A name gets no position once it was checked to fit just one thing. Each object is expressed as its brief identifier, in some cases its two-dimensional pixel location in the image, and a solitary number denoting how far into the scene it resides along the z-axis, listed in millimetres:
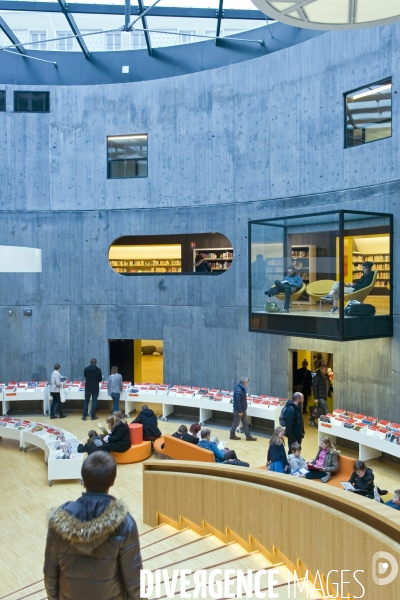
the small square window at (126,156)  15039
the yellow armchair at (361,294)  10176
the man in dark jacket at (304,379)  13906
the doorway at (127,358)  16734
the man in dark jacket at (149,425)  11289
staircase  5023
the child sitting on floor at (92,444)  9815
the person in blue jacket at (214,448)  9252
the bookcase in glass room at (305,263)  10617
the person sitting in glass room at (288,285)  10969
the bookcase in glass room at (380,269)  10469
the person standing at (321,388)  12438
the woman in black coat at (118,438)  10367
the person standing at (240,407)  11930
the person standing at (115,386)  13922
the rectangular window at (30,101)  15258
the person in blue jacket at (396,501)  6664
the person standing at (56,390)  13836
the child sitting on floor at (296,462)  8633
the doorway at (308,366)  13605
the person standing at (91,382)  13891
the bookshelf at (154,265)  19625
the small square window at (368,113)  10836
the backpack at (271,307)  11484
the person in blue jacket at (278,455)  8617
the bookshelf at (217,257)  18656
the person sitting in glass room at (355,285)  10133
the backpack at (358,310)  10219
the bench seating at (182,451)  9086
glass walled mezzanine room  10133
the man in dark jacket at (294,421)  10117
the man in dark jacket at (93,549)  2645
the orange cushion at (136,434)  11164
